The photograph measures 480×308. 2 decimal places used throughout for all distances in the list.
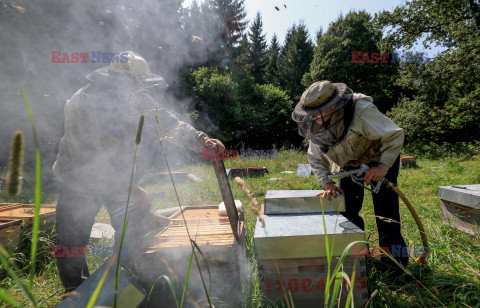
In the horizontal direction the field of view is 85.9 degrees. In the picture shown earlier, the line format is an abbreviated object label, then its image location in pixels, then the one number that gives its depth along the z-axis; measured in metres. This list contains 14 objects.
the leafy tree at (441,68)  7.89
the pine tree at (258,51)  26.08
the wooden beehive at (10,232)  2.65
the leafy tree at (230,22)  23.09
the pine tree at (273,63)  24.73
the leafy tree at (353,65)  17.64
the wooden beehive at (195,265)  1.79
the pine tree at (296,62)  22.45
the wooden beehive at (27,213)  2.94
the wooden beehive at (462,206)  2.58
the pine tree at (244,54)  24.05
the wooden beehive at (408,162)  8.30
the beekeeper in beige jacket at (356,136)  2.09
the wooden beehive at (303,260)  1.67
